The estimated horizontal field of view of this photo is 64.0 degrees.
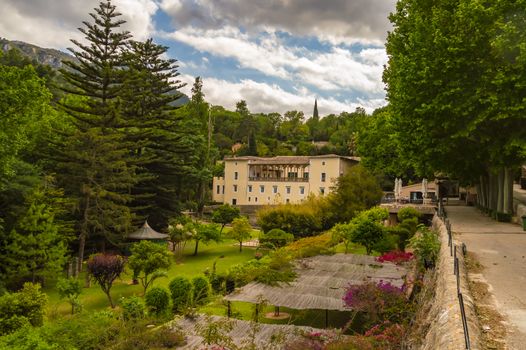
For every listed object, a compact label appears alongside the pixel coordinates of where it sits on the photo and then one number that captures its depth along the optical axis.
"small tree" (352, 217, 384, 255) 24.17
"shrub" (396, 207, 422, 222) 28.45
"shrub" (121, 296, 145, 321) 15.22
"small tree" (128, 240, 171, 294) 21.59
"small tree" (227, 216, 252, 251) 33.88
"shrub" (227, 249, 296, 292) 15.93
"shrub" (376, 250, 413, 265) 19.42
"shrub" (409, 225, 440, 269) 13.12
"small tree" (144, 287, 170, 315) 17.44
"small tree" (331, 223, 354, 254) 25.77
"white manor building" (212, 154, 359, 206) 54.97
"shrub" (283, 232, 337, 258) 21.80
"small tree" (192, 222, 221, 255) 33.25
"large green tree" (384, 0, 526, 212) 16.28
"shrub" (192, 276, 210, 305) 18.34
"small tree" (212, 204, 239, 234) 42.41
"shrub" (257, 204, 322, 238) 33.94
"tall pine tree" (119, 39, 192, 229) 35.94
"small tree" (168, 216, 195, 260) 33.38
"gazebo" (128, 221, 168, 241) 31.73
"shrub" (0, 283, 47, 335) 14.04
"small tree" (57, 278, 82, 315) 18.75
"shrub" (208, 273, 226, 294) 21.12
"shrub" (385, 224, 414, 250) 25.00
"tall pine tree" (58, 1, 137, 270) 27.19
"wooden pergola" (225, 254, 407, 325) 13.88
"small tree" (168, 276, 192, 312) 18.56
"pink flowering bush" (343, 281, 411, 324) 11.51
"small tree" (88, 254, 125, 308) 19.09
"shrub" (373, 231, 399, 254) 23.92
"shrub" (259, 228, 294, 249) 31.20
